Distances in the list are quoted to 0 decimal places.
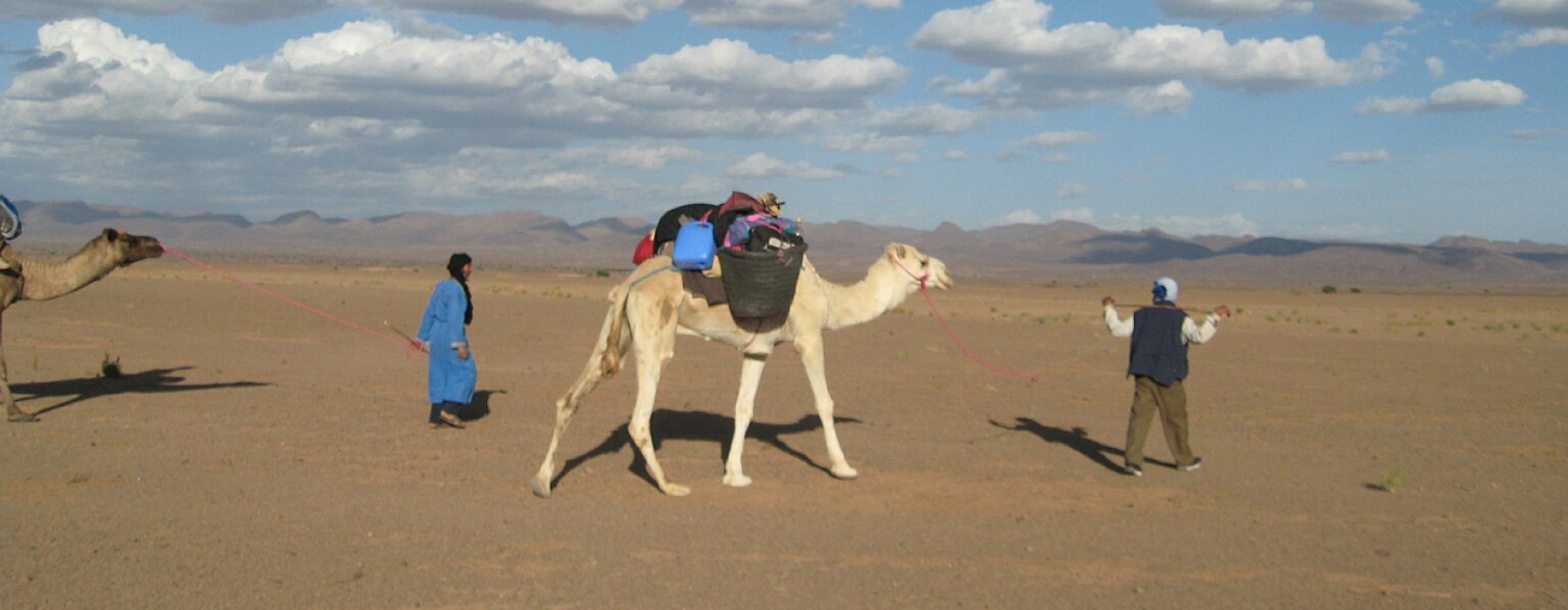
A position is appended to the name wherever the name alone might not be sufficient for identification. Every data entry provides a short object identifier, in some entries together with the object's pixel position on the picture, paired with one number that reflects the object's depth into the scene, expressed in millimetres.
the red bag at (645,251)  11273
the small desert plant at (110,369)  15758
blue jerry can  10055
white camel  9938
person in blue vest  11203
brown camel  13055
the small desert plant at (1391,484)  10797
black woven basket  10141
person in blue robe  12852
